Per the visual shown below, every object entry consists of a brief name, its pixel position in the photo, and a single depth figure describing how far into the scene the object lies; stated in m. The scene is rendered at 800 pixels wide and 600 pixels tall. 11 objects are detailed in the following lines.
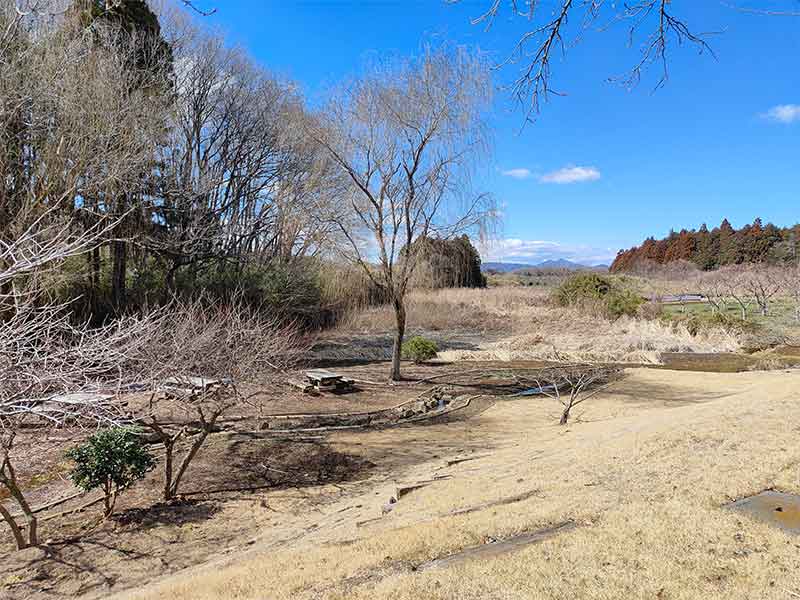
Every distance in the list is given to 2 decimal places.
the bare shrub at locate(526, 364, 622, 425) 13.29
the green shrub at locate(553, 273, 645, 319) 24.44
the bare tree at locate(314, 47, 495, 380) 13.28
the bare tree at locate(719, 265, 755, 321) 30.70
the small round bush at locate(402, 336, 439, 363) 17.62
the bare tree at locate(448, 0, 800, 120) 2.51
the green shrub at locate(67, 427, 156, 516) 5.73
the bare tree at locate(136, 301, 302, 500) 6.43
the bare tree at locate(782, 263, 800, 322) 26.88
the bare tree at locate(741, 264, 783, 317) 28.29
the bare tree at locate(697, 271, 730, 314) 27.82
